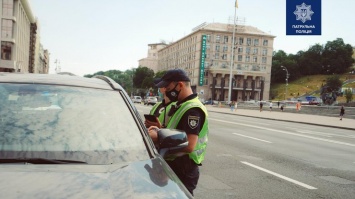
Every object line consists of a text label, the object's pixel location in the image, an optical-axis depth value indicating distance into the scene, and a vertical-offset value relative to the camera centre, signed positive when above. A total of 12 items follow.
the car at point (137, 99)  70.48 -1.94
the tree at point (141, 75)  133.25 +5.31
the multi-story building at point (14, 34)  52.44 +7.57
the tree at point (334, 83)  91.00 +3.81
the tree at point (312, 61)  151.00 +15.00
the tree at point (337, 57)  143.50 +16.52
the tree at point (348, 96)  66.81 +0.53
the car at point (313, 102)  88.56 -1.28
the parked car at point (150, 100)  55.66 -1.60
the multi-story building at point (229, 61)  112.75 +10.16
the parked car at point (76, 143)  1.71 -0.35
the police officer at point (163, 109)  3.81 -0.22
